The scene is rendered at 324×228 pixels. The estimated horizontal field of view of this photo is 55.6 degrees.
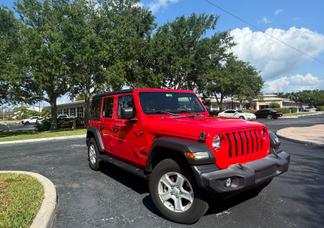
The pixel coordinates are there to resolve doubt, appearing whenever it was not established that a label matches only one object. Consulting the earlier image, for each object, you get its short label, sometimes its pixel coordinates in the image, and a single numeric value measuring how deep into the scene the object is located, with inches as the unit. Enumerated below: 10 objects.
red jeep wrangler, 162.4
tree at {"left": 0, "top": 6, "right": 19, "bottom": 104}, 895.1
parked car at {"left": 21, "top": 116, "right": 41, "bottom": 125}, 2423.5
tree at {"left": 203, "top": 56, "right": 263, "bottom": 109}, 1403.8
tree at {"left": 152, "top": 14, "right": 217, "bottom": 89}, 1199.8
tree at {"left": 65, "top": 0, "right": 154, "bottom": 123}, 972.6
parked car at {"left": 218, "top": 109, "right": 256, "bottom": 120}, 1416.0
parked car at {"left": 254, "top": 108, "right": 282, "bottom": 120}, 1610.5
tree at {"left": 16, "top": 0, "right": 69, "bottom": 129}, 904.9
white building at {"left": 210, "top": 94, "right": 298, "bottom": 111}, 3125.5
